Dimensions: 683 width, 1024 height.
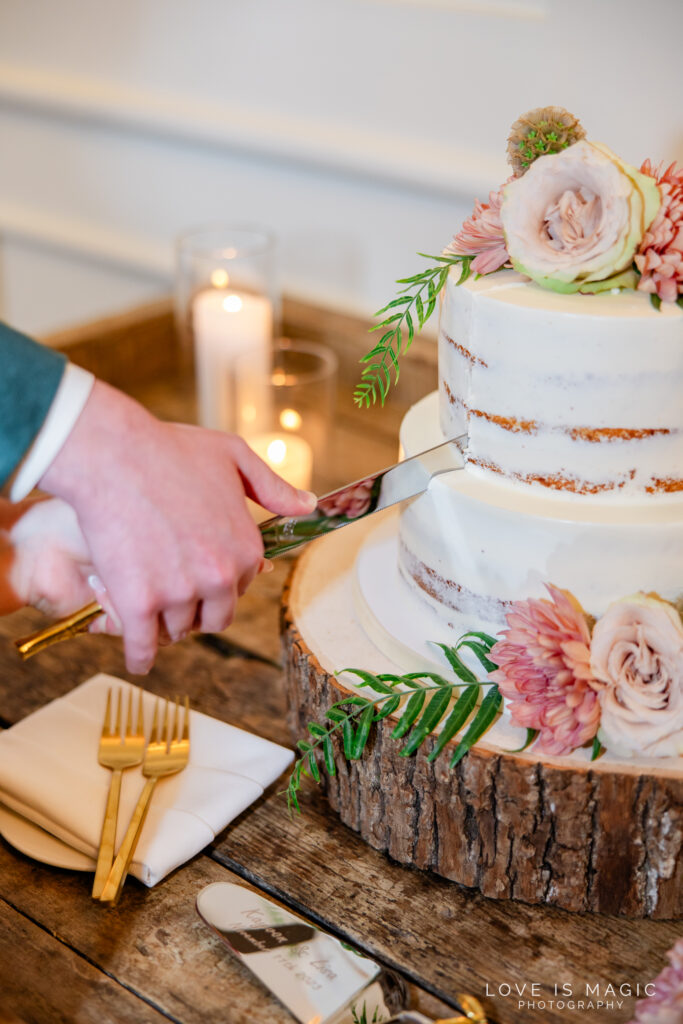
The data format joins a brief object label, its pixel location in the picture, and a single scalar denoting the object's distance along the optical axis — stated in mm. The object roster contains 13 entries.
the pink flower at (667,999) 592
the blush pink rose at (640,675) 735
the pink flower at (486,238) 810
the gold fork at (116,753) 849
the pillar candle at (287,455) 1382
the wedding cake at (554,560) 744
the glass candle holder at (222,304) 1557
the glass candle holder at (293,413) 1395
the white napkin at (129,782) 853
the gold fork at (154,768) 807
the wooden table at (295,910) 729
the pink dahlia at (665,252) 740
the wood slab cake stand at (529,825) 770
